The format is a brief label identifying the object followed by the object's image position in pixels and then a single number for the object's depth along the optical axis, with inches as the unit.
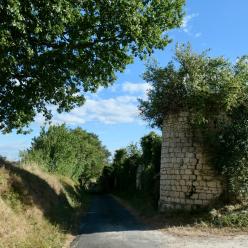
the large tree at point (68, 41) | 415.5
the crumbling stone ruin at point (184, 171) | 692.7
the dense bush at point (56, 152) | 1109.1
